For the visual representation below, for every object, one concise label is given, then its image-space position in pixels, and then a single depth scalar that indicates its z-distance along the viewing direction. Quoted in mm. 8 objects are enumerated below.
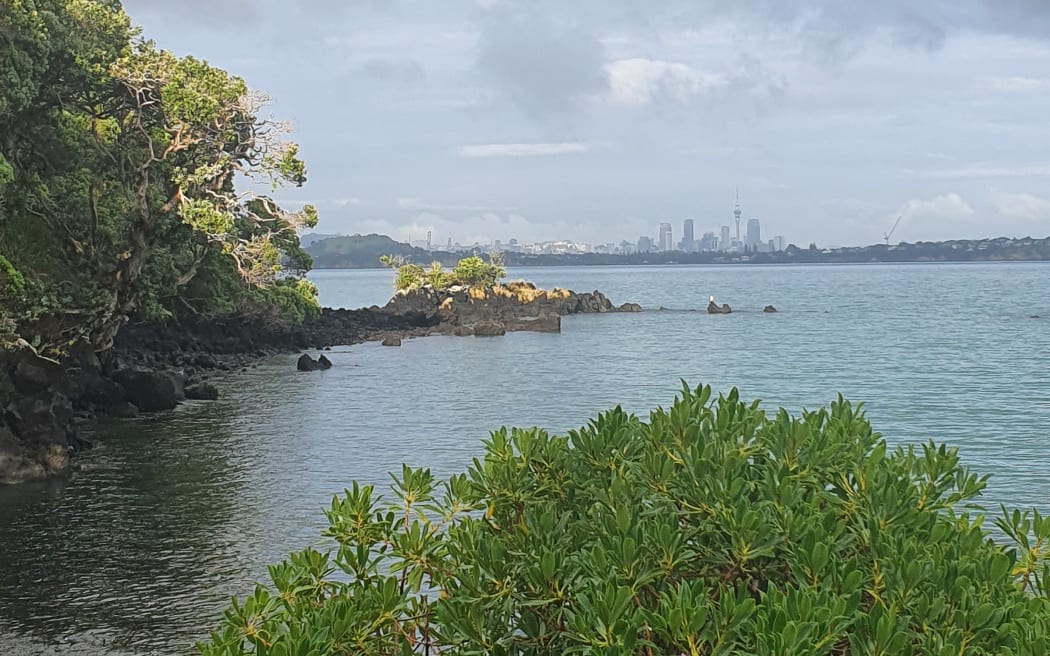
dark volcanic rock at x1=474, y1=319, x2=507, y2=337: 72688
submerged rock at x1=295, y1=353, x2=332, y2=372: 50500
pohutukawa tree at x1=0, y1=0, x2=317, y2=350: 26000
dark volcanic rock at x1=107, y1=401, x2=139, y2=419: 34000
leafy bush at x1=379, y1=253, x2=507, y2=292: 86375
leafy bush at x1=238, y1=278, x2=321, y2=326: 47797
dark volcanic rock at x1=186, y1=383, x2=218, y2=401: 38969
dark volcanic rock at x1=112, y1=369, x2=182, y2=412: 35250
